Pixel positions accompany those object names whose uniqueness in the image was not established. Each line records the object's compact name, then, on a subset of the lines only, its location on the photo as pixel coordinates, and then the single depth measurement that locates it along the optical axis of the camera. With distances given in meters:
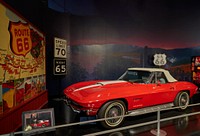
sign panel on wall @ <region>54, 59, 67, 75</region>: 5.37
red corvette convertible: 3.04
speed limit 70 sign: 5.31
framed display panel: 2.52
